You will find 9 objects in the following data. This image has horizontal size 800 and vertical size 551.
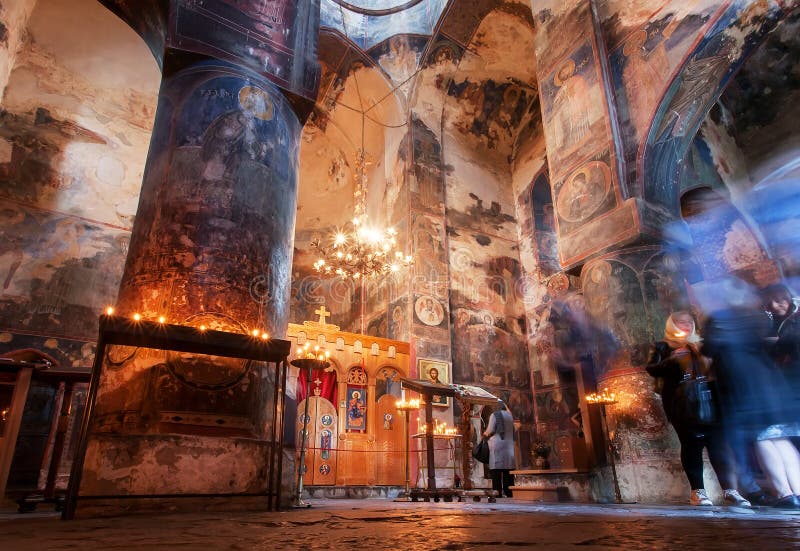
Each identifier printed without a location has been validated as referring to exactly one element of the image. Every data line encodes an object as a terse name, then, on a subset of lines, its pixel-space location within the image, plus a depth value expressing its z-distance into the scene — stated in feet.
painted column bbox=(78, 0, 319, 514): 14.65
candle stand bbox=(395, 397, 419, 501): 28.55
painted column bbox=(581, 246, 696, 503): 23.84
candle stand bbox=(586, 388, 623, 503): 25.36
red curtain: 39.32
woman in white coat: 25.50
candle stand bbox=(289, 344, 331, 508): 18.78
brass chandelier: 37.32
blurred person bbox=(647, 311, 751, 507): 12.80
